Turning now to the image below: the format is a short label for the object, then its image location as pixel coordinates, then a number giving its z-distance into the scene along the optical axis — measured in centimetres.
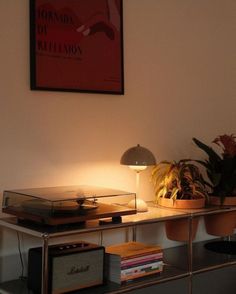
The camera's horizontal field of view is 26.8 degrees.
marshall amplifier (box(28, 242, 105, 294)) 208
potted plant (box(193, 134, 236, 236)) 282
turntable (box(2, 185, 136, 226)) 210
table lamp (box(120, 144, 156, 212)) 249
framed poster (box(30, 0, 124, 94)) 244
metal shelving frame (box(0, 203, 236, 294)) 202
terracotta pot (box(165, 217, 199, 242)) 268
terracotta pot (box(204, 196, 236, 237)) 281
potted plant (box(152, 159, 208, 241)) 269
